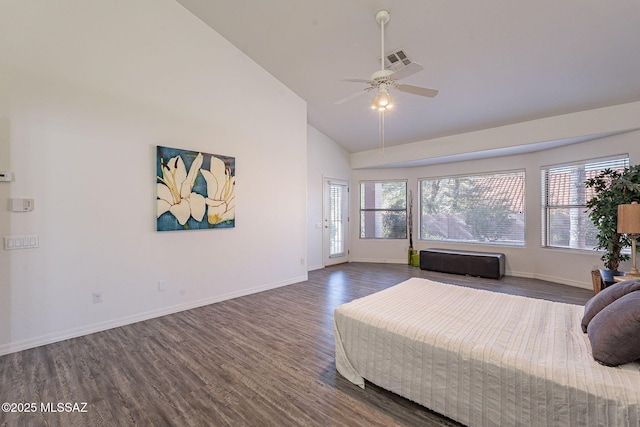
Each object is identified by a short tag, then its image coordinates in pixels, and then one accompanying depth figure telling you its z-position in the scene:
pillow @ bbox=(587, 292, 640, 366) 1.41
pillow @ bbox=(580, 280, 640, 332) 1.84
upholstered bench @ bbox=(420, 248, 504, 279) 5.43
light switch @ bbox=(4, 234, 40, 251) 2.64
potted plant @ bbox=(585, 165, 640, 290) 3.68
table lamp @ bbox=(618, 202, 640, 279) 3.13
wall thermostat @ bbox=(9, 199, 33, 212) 2.66
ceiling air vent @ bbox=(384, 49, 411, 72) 3.64
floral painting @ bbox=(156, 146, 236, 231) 3.56
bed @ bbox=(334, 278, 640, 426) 1.35
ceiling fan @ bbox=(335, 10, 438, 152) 2.46
